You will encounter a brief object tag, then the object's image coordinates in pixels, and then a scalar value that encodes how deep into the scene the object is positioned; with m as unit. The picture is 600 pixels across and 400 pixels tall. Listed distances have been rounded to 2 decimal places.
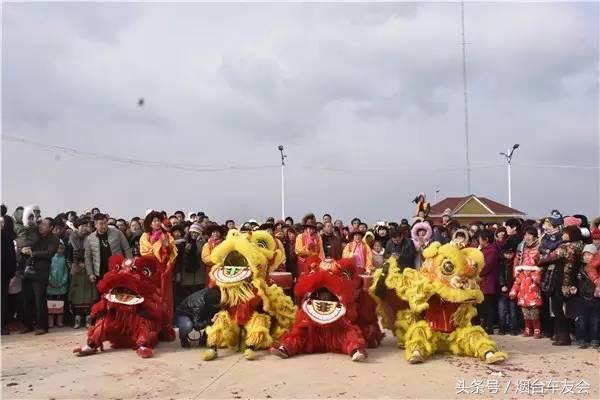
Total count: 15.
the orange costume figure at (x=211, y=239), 8.05
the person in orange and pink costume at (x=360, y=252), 8.95
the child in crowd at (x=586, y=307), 6.88
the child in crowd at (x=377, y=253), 9.27
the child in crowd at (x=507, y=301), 8.10
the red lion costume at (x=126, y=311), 6.73
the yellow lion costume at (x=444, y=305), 6.26
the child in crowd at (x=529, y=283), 7.62
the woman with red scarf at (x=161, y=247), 7.65
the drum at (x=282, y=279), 7.88
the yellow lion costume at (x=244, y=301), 6.55
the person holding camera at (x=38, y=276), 8.12
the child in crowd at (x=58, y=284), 8.51
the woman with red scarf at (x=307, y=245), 9.21
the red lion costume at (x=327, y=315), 6.38
